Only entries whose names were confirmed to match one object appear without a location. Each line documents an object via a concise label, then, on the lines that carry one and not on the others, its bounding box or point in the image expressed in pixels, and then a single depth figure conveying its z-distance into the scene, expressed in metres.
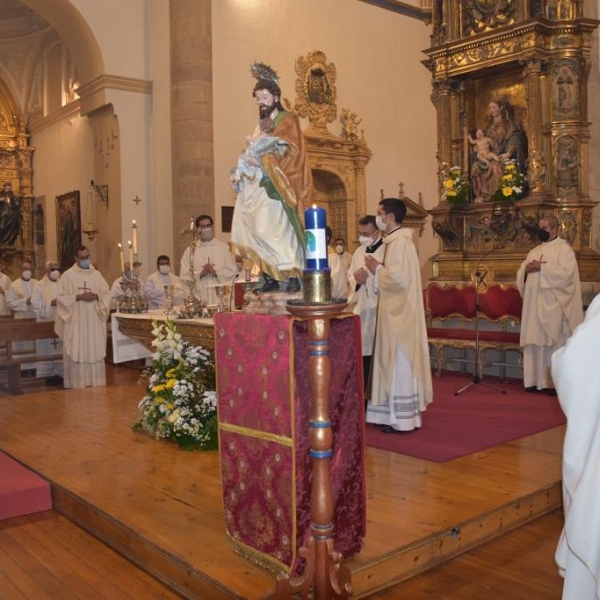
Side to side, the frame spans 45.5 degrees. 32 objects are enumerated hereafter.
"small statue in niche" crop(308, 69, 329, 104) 14.84
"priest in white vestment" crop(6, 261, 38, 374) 11.68
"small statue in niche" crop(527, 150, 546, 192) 9.91
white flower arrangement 5.79
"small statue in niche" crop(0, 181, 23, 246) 18.80
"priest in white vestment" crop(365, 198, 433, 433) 6.22
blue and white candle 3.09
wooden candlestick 3.06
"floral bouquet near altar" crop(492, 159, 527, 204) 9.95
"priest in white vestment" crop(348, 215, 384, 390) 6.80
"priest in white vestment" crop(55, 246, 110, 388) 9.62
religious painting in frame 16.64
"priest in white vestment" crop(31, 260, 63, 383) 11.29
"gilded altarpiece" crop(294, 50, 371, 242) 14.79
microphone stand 8.40
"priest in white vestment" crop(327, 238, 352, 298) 7.60
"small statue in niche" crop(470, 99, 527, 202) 10.39
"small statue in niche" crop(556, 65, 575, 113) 9.84
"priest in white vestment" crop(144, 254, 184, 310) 11.57
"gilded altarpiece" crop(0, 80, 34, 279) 18.84
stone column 12.12
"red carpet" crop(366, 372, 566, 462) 5.73
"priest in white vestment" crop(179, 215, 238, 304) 9.36
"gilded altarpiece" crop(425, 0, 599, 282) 9.82
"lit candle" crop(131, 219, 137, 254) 7.43
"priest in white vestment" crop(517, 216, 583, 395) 8.39
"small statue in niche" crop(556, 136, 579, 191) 9.81
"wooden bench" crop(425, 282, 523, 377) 9.10
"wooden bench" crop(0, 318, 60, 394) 9.60
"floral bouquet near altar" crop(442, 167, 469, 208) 10.59
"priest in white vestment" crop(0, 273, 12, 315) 12.07
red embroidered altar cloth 3.36
